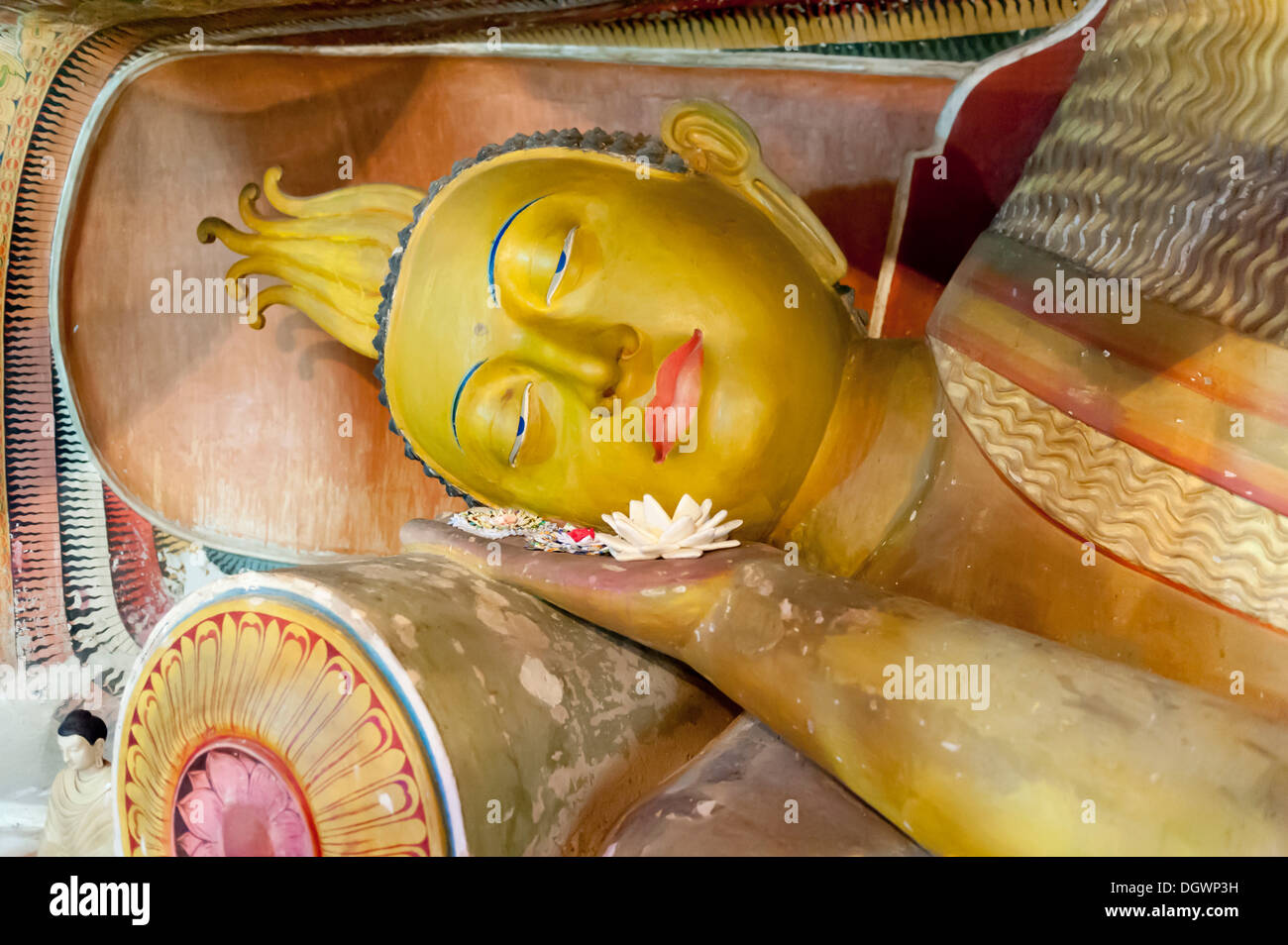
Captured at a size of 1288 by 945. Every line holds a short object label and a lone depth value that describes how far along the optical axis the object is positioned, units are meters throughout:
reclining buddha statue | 1.36
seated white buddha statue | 2.04
